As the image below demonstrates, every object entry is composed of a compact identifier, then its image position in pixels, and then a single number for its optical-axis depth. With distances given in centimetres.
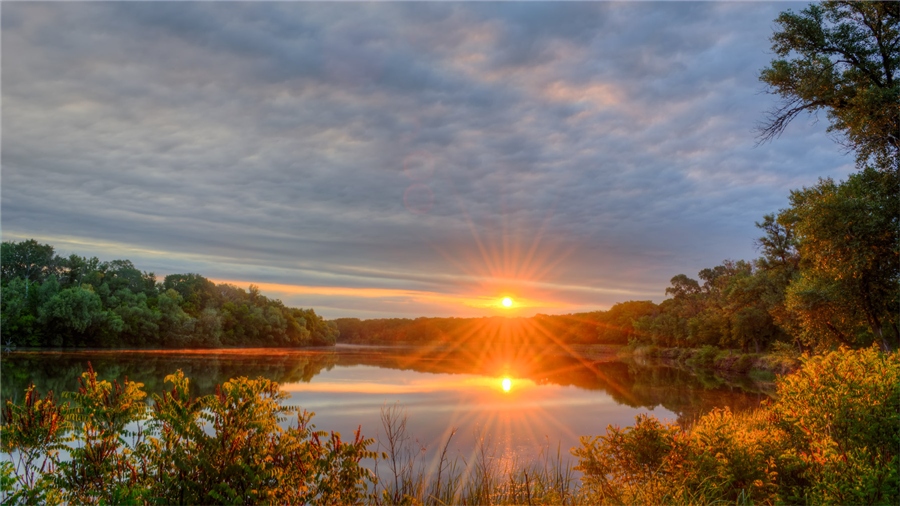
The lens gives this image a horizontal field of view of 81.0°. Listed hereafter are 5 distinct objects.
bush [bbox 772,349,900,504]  570
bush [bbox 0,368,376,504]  443
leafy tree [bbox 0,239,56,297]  6506
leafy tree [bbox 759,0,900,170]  1363
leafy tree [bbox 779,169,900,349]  1457
